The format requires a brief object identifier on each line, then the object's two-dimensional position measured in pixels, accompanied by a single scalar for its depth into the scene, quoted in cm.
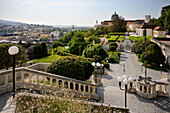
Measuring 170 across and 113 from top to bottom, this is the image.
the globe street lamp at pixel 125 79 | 668
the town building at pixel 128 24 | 9080
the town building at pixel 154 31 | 4066
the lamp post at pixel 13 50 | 542
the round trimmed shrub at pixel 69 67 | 796
